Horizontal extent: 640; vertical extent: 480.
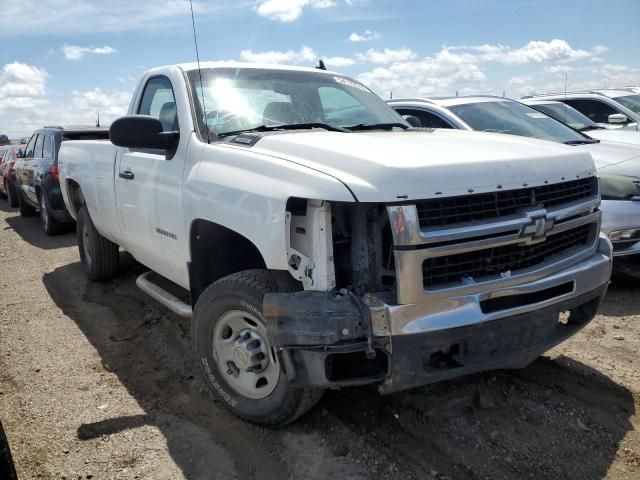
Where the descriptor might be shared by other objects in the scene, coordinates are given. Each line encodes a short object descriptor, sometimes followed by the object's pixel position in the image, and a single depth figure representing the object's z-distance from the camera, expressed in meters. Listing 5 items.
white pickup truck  2.45
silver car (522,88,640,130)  9.61
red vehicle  12.76
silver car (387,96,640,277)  4.87
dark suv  8.96
